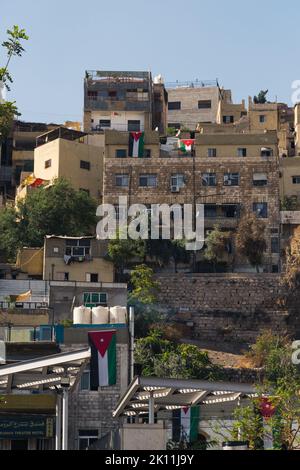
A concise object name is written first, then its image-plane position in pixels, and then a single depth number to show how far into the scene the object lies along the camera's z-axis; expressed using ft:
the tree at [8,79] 87.71
